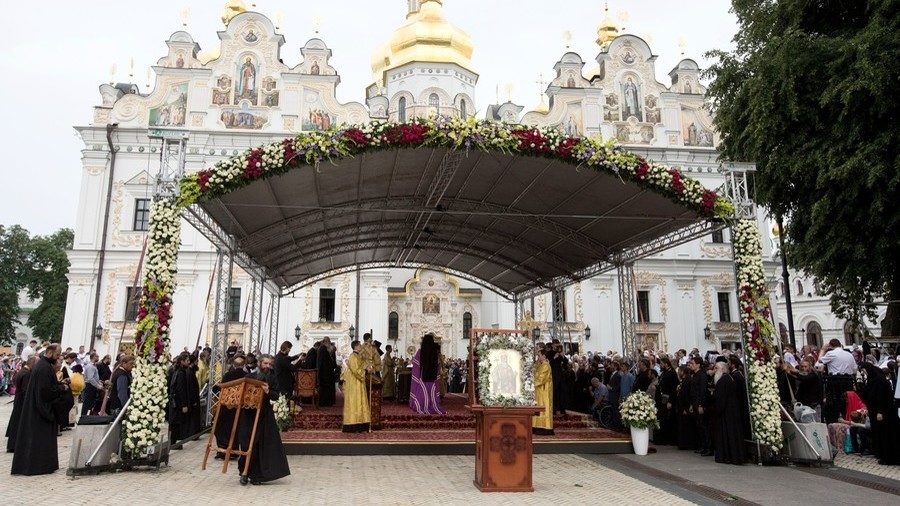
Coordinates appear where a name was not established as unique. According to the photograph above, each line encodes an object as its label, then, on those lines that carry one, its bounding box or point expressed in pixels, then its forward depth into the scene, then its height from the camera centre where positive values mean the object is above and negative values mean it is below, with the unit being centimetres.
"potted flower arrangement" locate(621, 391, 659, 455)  1127 -89
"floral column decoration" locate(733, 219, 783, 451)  1035 +56
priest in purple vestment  1360 -31
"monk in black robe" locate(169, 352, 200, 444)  1173 -57
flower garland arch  941 +289
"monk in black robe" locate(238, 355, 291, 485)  826 -105
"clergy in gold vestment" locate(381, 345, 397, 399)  1826 -28
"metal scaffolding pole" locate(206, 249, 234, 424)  1327 +44
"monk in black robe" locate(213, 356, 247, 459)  845 -77
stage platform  1105 -128
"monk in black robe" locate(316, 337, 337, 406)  1573 -17
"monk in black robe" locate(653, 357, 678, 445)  1278 -74
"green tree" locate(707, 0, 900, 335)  1405 +563
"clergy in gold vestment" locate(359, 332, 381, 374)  1260 +25
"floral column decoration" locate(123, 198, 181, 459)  916 +47
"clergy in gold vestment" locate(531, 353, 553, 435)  1189 -52
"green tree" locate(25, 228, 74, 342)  4016 +574
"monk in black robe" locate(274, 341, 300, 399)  1328 -12
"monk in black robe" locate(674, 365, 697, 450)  1184 -96
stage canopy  1202 +349
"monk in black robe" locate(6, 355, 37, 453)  1068 -61
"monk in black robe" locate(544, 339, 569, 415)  1427 -22
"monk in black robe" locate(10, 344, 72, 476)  869 -81
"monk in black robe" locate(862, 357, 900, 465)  1015 -80
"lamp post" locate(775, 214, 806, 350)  1797 +263
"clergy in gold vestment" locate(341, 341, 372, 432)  1169 -54
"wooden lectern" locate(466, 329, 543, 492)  795 -101
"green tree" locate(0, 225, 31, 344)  4284 +655
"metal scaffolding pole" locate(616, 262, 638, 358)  1580 +148
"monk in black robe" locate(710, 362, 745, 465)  1041 -92
